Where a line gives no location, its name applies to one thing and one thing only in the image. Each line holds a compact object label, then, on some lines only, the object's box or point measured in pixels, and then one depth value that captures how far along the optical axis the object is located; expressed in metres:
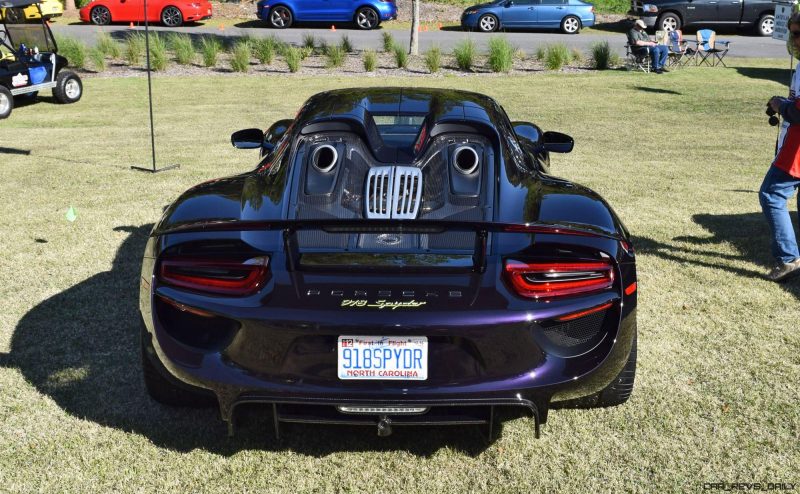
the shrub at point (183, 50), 20.47
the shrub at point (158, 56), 19.62
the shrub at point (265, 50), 20.69
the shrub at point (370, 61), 19.58
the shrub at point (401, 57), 19.91
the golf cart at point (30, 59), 14.66
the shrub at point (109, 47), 20.81
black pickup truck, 26.77
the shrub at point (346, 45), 21.80
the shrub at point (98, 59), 19.70
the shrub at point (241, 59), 19.73
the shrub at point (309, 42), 22.33
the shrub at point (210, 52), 20.19
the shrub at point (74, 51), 19.89
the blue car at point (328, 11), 27.50
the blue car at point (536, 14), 27.44
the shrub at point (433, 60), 19.58
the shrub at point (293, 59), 19.59
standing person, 5.55
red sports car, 27.72
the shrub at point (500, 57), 19.86
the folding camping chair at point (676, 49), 20.66
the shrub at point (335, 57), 20.05
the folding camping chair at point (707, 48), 21.14
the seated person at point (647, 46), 19.81
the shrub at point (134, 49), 20.52
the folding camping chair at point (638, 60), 20.16
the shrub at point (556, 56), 20.23
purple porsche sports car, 3.15
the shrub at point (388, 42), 21.91
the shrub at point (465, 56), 20.05
